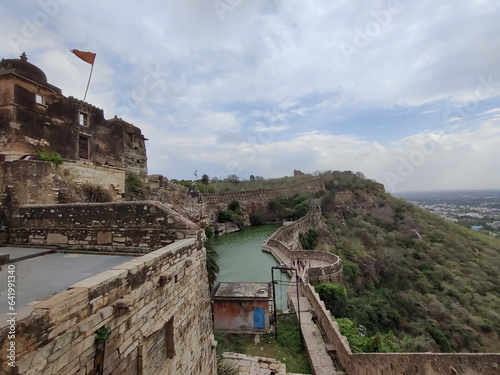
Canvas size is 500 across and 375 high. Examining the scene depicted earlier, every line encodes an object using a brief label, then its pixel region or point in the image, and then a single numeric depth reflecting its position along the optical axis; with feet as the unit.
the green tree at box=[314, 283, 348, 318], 44.55
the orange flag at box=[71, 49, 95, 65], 34.55
